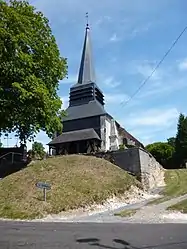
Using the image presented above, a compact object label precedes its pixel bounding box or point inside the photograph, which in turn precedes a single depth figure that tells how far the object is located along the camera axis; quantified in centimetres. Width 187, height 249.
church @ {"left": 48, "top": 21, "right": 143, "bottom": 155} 2614
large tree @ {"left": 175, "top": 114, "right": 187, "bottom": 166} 3404
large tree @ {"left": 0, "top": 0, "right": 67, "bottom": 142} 1455
